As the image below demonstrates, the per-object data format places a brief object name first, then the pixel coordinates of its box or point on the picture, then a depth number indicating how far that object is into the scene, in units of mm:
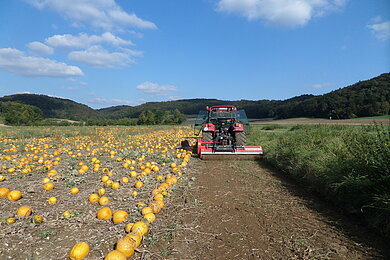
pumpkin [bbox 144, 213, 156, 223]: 3174
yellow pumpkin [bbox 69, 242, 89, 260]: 2293
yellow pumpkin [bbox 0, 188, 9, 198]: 3869
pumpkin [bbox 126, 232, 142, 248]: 2529
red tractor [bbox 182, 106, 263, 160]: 8125
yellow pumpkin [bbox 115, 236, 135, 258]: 2357
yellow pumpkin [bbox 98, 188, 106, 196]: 4035
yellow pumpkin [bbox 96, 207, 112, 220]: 3219
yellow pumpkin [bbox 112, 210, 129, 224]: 3129
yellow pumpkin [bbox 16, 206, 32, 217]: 3131
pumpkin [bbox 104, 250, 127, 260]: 2199
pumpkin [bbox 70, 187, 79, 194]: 4152
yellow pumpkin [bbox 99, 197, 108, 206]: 3697
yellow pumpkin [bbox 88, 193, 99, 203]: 3791
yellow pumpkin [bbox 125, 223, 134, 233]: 2857
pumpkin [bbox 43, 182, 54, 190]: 4262
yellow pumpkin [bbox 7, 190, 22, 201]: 3727
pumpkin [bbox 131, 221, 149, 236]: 2755
